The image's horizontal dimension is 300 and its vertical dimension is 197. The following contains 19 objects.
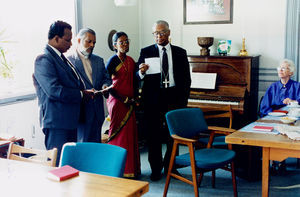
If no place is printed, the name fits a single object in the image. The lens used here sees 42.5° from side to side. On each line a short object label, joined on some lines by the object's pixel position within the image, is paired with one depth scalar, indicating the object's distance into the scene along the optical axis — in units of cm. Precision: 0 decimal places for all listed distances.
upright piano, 455
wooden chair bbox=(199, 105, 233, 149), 368
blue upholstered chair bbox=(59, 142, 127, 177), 205
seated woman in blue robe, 416
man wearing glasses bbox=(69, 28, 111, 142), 314
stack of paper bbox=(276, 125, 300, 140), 262
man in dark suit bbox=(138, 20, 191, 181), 386
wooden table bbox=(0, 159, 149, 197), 167
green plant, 349
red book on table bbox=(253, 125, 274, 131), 290
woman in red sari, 372
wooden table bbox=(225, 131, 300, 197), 253
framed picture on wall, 522
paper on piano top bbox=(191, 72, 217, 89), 481
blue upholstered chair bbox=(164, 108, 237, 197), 304
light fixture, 488
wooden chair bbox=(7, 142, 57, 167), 216
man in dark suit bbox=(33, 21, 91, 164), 280
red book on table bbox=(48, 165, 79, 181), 183
